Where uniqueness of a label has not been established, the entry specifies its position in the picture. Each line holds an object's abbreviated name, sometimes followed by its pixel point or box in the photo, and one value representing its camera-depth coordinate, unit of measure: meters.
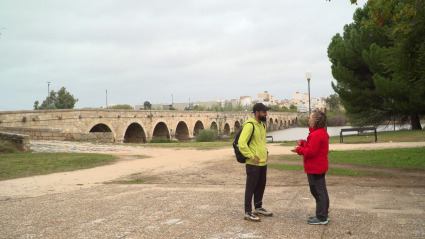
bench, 17.61
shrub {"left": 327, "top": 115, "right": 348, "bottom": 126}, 63.28
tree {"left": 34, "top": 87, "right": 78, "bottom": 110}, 54.71
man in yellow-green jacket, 4.16
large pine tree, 21.39
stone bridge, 18.03
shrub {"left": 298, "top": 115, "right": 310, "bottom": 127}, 87.78
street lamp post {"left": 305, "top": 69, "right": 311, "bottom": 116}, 17.69
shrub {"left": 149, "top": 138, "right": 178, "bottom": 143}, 28.58
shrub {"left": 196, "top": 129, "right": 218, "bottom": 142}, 32.56
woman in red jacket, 3.91
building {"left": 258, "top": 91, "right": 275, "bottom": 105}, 178.44
